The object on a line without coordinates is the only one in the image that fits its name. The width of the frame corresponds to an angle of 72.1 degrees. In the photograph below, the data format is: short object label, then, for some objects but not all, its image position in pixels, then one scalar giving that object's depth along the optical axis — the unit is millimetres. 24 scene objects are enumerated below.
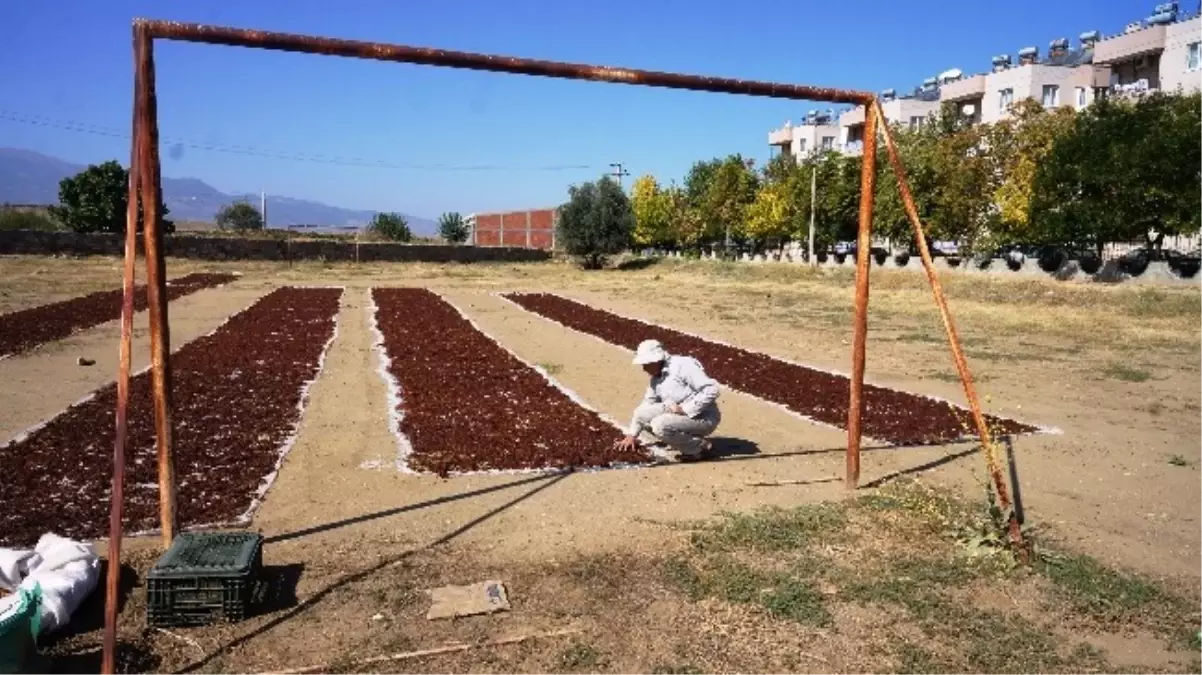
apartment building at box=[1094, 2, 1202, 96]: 46625
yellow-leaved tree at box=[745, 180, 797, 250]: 60750
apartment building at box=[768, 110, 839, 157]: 86550
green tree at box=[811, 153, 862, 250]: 52188
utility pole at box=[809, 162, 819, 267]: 52703
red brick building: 92500
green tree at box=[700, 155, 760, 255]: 66812
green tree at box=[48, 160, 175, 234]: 60156
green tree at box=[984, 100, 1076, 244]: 37769
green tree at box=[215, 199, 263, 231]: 94250
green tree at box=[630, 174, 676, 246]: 76312
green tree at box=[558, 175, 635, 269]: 64812
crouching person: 7609
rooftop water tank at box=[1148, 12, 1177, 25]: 50781
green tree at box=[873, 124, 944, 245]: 43000
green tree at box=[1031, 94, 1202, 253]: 28094
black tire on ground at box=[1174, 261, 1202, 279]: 27609
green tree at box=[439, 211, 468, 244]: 96688
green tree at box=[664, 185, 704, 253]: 73469
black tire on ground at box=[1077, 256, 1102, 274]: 32125
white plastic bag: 4379
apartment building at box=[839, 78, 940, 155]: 72438
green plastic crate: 4488
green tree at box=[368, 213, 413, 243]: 81250
